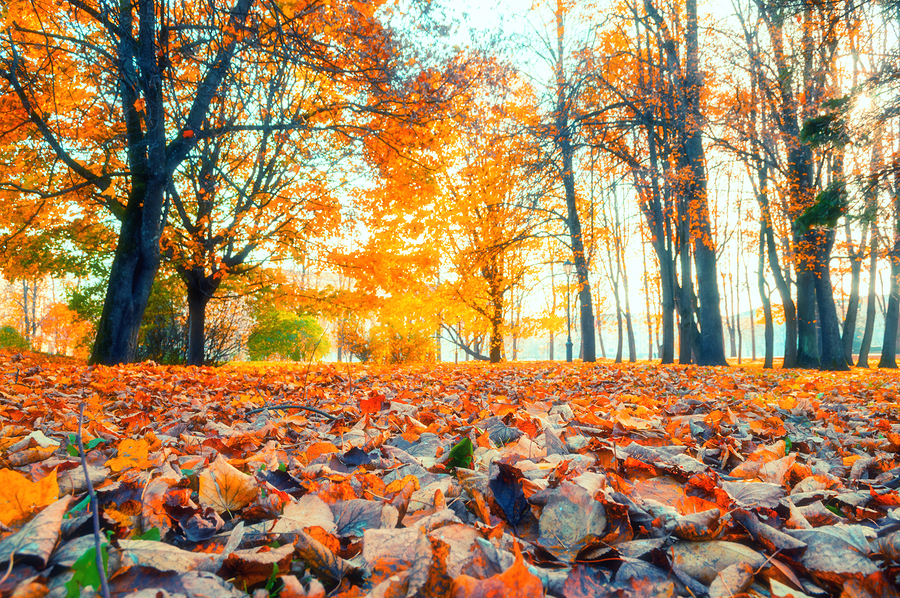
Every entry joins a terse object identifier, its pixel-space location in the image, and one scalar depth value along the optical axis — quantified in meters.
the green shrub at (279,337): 17.89
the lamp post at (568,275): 13.12
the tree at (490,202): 8.56
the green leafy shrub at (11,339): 16.42
